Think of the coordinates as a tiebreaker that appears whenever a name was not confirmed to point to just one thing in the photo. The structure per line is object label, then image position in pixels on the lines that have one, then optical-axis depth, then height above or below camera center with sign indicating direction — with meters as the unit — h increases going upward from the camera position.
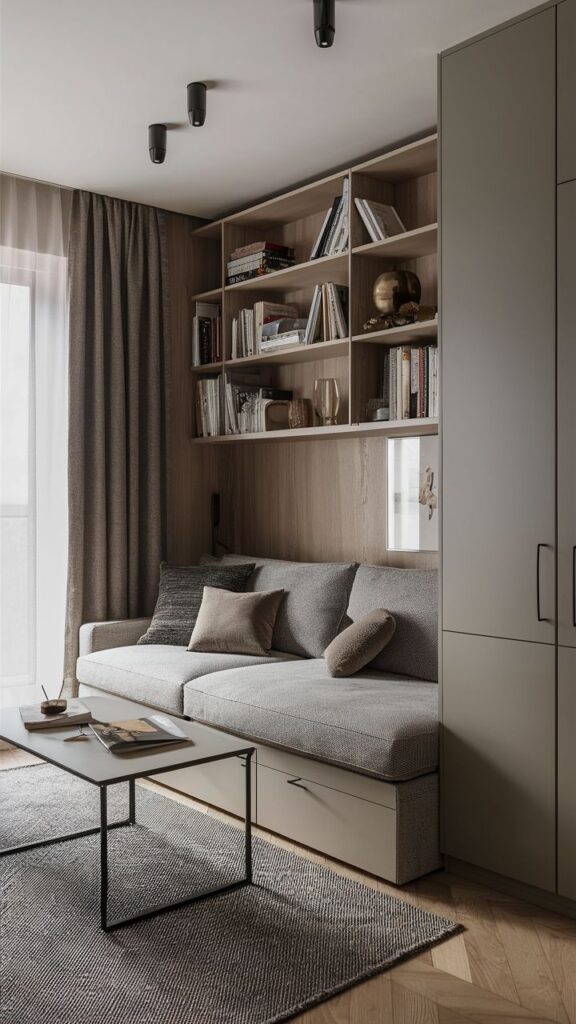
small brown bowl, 2.98 -0.70
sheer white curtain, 4.14 +0.31
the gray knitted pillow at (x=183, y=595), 4.08 -0.45
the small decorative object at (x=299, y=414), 4.12 +0.40
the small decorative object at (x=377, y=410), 3.64 +0.38
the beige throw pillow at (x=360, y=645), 3.31 -0.55
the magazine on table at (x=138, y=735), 2.64 -0.72
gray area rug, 2.07 -1.16
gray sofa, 2.68 -0.72
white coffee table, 2.41 -0.75
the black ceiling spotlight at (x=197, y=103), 3.09 +1.39
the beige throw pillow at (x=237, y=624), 3.82 -0.54
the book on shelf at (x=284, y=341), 4.03 +0.74
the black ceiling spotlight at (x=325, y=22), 2.53 +1.37
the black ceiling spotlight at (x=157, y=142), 3.45 +1.40
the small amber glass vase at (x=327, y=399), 3.92 +0.45
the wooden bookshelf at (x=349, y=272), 3.58 +1.02
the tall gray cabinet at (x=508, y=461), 2.46 +0.11
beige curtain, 4.28 +0.47
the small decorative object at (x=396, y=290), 3.55 +0.84
